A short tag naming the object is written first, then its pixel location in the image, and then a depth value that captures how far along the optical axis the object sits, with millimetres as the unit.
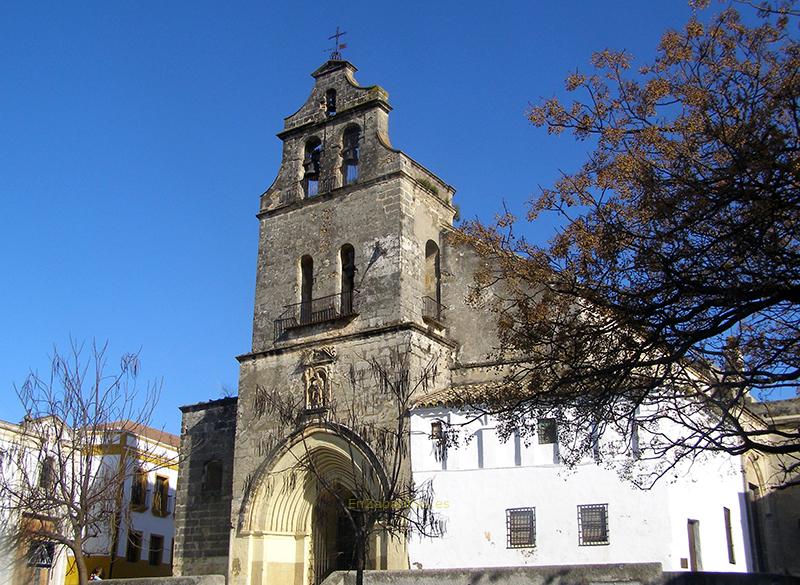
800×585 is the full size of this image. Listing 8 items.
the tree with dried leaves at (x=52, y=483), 22578
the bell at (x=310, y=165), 27203
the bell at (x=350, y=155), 26250
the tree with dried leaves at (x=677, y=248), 9297
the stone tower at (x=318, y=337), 23547
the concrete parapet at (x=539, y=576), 13422
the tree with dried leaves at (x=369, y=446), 20969
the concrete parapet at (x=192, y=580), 18328
